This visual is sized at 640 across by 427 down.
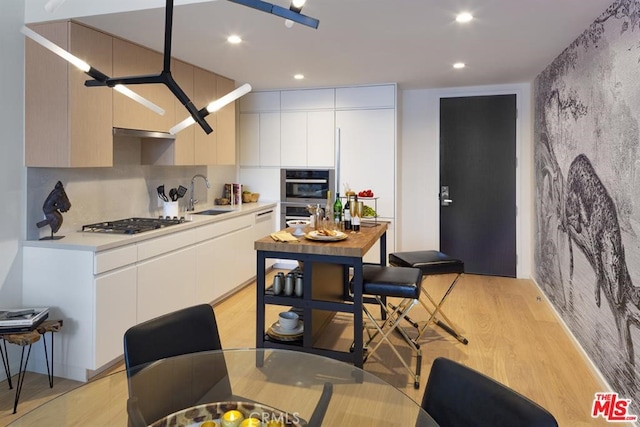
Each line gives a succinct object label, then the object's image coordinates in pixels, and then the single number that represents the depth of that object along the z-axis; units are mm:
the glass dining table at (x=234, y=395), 1418
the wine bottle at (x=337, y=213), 3389
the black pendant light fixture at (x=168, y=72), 1277
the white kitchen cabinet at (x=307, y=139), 5352
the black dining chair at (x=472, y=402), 1060
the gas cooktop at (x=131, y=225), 3161
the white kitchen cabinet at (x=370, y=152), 5122
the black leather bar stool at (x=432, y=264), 3193
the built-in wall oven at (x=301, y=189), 5418
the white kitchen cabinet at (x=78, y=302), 2719
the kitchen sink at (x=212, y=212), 4644
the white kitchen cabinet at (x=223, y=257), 3896
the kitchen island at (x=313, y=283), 2625
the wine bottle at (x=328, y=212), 3260
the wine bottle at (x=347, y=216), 3268
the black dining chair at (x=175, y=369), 1557
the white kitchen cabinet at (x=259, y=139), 5609
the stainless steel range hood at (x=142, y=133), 3300
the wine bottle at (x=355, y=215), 3207
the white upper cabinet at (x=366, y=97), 5078
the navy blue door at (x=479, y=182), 5242
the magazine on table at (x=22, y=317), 2488
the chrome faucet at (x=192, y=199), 4746
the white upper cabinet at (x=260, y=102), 5566
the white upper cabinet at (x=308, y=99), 5324
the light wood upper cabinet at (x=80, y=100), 2887
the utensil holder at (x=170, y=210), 3990
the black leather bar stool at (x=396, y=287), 2672
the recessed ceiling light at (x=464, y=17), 2818
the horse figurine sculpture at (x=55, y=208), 2865
